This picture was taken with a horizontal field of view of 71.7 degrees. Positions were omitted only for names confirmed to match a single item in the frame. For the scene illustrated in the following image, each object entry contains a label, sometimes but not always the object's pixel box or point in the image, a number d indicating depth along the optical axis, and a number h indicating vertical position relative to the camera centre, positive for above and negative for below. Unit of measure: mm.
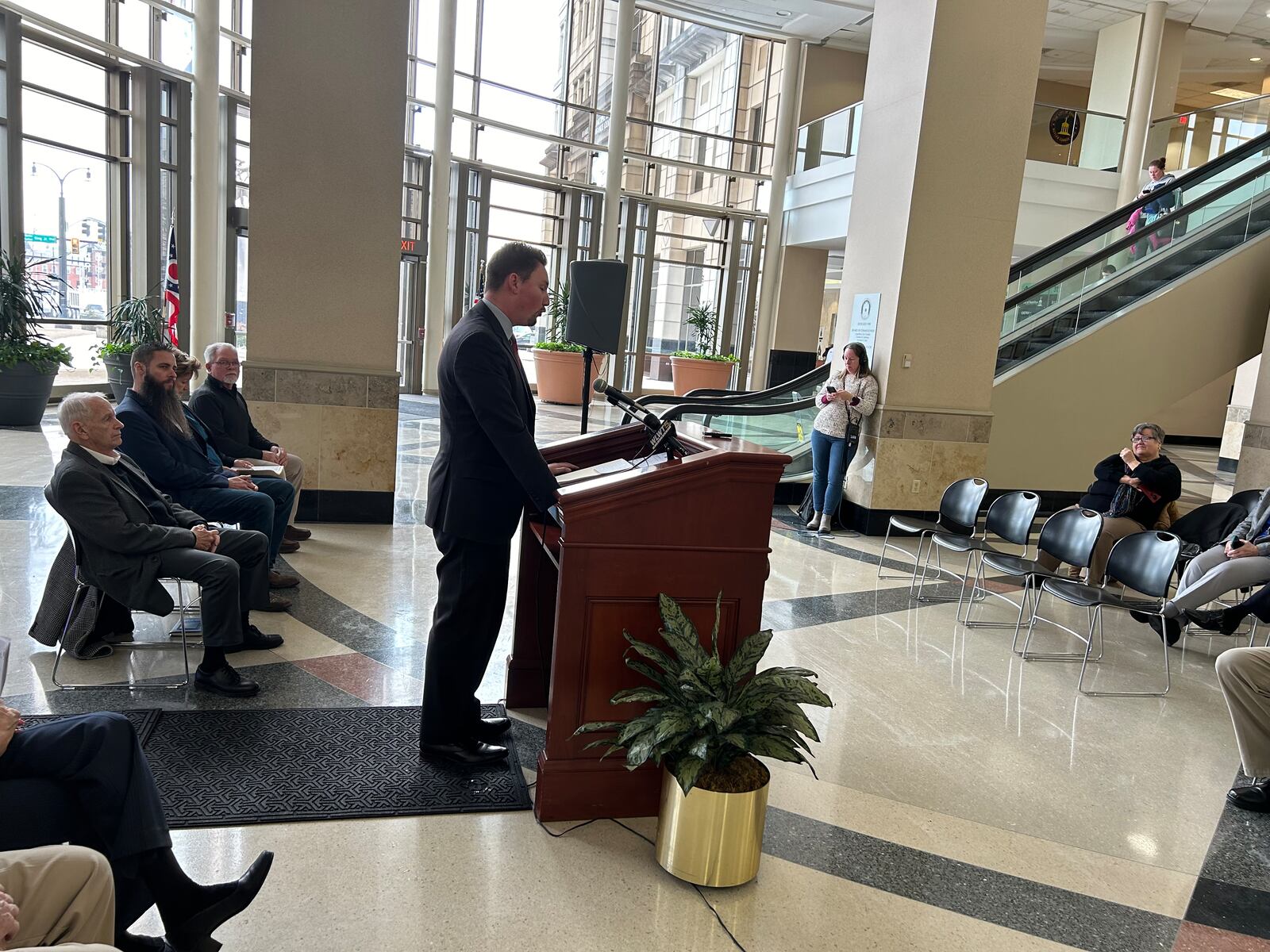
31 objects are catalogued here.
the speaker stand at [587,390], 4695 -305
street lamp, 10398 +616
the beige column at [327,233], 5680 +510
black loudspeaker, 4715 +166
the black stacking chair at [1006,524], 5469 -971
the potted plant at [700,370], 16641 -509
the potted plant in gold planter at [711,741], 2420 -1096
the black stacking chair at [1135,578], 4434 -1020
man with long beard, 4102 -755
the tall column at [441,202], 13359 +1854
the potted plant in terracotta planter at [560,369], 14969 -639
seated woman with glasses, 5781 -725
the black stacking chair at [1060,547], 4957 -1005
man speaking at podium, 2670 -492
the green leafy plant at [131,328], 10234 -383
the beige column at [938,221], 7141 +1174
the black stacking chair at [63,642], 3307 -1346
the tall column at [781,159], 16359 +3527
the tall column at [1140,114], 13602 +4129
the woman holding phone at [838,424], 7473 -583
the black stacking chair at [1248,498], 5832 -730
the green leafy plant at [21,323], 8828 -386
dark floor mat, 2689 -1509
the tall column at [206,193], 10648 +1345
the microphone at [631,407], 2874 -231
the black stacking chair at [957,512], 5805 -976
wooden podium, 2600 -711
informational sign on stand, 7617 +334
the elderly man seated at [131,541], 3201 -913
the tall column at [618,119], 14383 +3635
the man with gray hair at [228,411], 5082 -630
